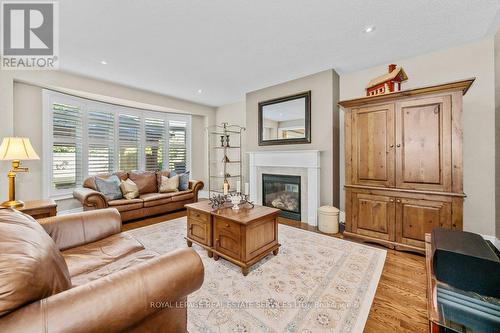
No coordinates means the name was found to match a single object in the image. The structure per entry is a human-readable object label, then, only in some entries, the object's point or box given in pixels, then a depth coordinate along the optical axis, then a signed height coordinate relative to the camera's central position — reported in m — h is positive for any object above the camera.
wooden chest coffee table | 2.10 -0.72
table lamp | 2.38 +0.14
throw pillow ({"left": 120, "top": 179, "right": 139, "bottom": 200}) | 3.89 -0.44
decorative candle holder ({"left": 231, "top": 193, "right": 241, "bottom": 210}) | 2.53 -0.42
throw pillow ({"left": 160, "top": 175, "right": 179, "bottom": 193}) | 4.49 -0.38
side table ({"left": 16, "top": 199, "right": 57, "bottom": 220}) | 2.45 -0.50
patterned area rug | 1.48 -1.07
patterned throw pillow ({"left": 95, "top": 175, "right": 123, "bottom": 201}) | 3.67 -0.38
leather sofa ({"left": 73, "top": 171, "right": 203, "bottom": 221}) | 3.36 -0.59
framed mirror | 3.84 +0.90
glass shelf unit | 5.49 +0.31
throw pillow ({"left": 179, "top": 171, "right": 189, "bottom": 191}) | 4.76 -0.36
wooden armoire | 2.29 +0.02
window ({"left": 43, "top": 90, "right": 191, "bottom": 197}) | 3.76 +0.56
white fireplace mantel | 3.63 -0.02
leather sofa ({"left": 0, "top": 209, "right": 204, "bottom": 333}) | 0.69 -0.49
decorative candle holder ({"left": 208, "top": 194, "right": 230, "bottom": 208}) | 2.61 -0.44
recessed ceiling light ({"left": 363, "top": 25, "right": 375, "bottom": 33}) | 2.40 +1.57
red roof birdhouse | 2.71 +1.10
